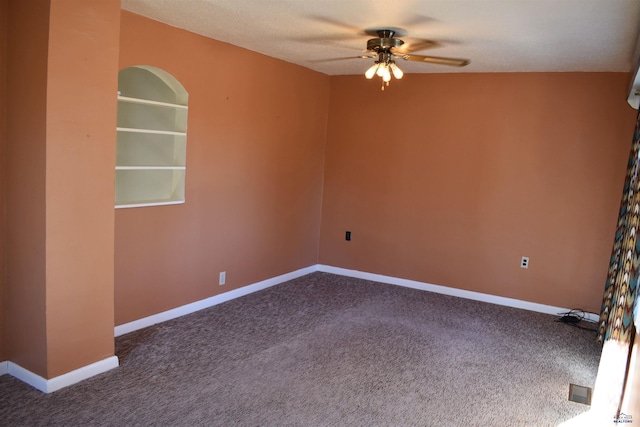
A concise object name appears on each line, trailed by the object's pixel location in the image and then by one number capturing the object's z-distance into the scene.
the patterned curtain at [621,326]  2.81
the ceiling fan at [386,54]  3.43
